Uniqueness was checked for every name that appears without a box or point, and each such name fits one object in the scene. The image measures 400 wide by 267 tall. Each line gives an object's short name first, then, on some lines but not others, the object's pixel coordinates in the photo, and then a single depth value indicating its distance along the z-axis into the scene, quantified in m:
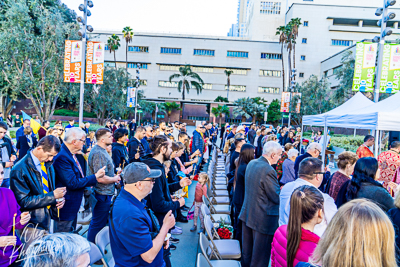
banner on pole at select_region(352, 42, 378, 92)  9.72
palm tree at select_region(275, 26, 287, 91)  41.72
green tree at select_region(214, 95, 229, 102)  48.95
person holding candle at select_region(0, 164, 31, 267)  2.29
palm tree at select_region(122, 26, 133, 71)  39.22
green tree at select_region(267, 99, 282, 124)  42.47
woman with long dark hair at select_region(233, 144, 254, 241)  4.39
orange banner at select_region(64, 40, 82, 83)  11.95
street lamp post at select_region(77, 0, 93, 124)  10.98
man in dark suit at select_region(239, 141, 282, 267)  3.36
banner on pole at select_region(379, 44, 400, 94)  9.30
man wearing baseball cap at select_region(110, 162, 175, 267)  2.00
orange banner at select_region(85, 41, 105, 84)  12.49
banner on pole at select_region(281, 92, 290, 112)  21.69
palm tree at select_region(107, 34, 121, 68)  37.16
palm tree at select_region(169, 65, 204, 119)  47.19
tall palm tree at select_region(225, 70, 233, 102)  50.60
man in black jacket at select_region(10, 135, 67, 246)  2.86
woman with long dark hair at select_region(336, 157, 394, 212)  3.00
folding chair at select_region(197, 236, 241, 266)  3.11
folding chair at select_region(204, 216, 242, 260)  3.55
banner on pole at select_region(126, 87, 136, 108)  22.17
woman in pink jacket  1.93
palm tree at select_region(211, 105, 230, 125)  45.25
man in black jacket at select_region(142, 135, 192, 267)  3.02
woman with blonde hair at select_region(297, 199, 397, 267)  1.25
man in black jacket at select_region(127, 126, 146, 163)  6.48
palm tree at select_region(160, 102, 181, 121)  45.69
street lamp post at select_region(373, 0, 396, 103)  9.09
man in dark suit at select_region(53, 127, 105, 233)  3.67
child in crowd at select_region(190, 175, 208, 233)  5.31
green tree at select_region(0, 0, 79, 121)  17.11
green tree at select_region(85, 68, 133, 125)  27.80
